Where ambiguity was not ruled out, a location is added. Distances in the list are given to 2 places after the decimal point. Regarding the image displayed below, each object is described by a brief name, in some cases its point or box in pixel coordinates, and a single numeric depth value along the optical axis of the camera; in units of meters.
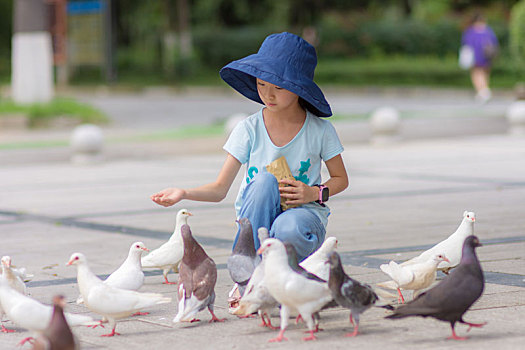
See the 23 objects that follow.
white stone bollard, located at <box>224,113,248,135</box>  30.19
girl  9.06
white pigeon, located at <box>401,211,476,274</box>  9.52
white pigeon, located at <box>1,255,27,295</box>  8.63
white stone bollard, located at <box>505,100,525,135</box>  30.78
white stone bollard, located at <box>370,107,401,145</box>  30.06
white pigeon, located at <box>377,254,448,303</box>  8.86
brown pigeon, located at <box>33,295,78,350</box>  6.54
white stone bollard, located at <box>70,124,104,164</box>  26.52
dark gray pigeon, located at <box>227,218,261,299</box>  8.88
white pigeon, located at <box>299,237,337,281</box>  8.70
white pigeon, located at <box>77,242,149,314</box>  9.05
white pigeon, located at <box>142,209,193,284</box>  10.53
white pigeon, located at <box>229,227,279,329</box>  8.16
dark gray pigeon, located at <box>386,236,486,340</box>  7.68
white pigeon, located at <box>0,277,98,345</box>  7.63
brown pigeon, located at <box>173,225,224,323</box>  8.51
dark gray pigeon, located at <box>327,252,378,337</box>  7.91
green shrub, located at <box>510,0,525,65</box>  42.03
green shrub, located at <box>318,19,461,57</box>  69.94
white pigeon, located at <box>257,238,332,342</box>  7.82
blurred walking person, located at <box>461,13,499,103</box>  43.14
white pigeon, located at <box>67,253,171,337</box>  8.27
